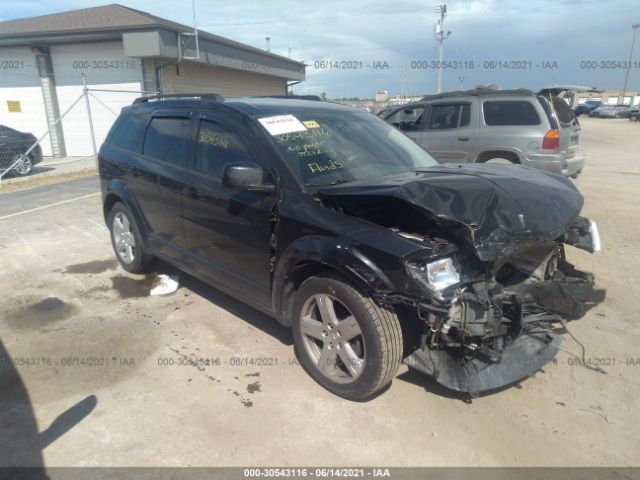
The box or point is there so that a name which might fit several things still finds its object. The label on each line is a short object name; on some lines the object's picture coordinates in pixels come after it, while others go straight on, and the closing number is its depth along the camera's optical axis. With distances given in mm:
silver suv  7309
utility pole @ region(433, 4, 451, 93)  31188
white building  15094
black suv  2607
